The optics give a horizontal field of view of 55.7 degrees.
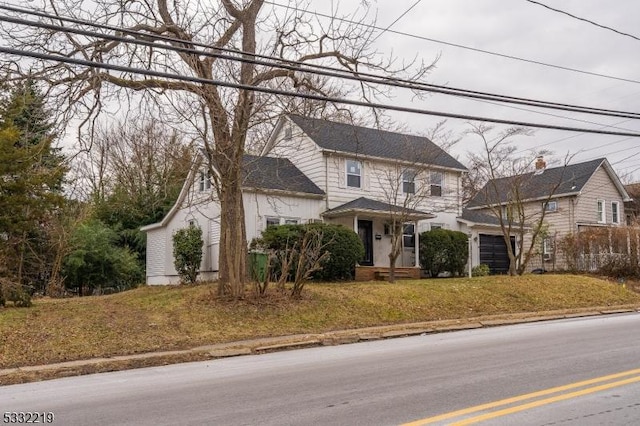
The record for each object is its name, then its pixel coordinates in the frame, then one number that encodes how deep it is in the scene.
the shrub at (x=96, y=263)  25.17
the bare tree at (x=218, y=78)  14.81
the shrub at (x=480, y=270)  26.59
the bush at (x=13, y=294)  15.06
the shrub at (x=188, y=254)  22.72
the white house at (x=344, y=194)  22.66
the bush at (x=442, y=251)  24.84
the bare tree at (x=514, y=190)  23.06
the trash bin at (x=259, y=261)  19.47
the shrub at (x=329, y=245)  19.89
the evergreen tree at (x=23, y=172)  14.89
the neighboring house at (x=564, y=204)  29.33
